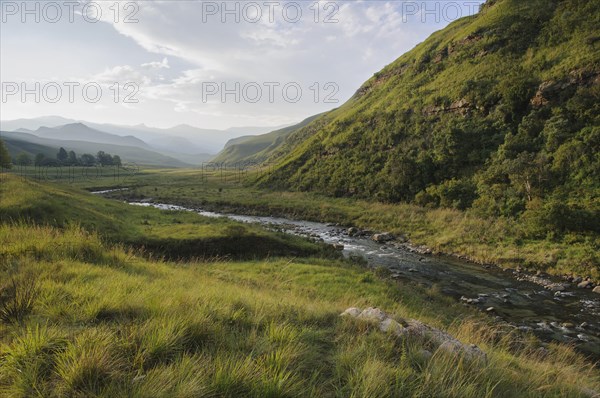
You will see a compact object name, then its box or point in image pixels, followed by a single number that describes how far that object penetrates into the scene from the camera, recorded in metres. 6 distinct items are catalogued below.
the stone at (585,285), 18.91
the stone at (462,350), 5.40
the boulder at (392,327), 6.08
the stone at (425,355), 5.20
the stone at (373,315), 6.77
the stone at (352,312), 7.06
